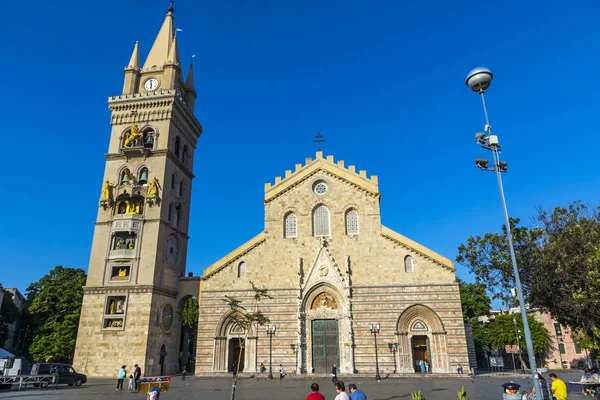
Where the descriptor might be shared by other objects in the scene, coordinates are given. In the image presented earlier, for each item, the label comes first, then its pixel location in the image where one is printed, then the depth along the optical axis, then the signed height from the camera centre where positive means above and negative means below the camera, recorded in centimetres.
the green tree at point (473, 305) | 5946 +598
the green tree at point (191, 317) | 5300 +419
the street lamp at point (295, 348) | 3200 +14
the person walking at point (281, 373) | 2965 -162
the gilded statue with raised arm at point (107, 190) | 3753 +1399
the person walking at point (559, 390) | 1329 -128
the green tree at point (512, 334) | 4844 +170
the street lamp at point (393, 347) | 3122 +16
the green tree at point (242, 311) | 3292 +295
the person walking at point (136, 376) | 2584 -152
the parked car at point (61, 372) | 2693 -128
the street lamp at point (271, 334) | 3155 +120
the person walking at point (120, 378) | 2509 -156
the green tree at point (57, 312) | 3919 +383
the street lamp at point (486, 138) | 1328 +657
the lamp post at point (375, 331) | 3045 +132
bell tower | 3325 +1075
